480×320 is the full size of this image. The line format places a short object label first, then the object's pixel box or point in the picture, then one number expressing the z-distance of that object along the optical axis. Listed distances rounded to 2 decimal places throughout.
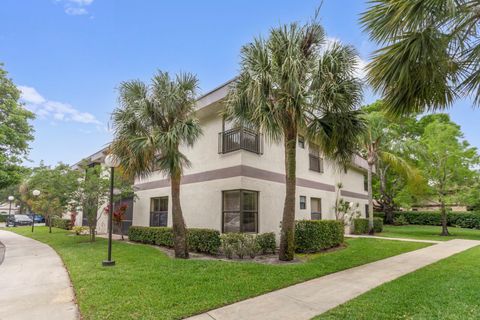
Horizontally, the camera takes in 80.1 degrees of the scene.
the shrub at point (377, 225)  20.39
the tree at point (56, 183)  14.50
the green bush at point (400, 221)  30.12
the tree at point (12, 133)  16.11
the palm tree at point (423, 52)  5.14
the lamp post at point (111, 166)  8.69
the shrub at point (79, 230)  19.15
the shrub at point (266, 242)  10.66
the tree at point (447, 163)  18.95
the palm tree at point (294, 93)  8.57
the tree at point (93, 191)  14.42
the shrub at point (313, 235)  10.96
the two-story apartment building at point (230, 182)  11.43
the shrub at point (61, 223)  25.30
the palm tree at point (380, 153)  19.00
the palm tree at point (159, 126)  9.34
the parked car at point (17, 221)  33.59
